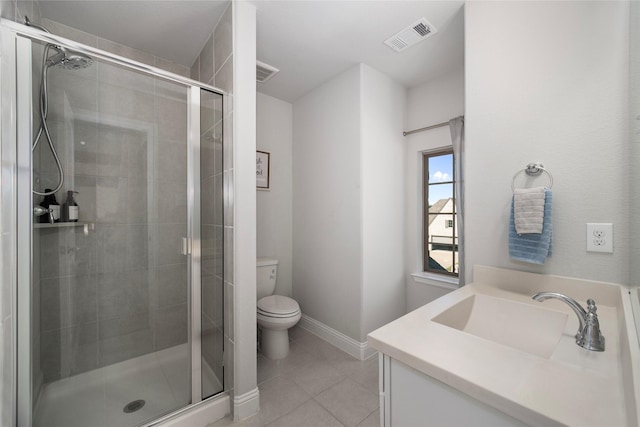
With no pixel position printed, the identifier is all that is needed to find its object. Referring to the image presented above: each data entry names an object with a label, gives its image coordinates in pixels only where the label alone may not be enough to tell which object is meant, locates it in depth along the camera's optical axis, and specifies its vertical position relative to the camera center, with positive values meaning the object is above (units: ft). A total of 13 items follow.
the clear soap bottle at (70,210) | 4.97 +0.07
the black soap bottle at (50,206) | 4.29 +0.14
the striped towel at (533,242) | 3.84 -0.50
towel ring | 4.00 +0.67
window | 8.03 -0.08
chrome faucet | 2.59 -1.23
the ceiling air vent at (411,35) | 5.82 +4.27
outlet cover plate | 3.48 -0.37
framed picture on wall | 8.95 +1.51
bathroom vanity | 1.82 -1.37
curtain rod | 7.68 +2.64
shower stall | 4.59 -0.64
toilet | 6.93 -2.97
